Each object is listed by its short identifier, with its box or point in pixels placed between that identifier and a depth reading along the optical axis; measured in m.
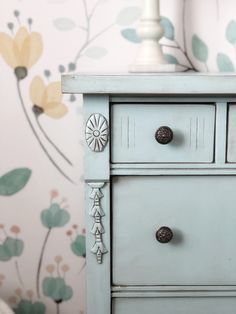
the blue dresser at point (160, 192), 0.84
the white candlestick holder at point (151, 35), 1.06
